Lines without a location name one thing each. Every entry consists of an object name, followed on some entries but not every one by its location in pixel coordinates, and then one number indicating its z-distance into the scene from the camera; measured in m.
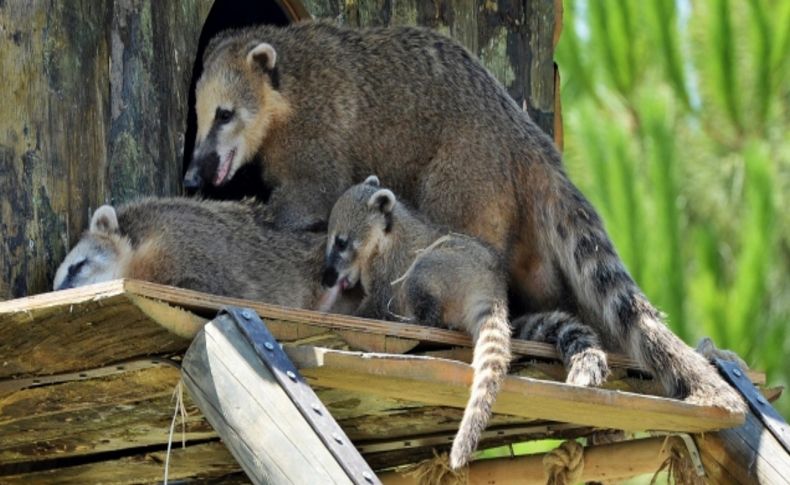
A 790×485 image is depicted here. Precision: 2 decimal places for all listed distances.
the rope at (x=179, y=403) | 12.35
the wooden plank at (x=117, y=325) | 11.51
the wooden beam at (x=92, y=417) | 12.84
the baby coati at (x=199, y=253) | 14.44
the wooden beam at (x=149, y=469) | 15.08
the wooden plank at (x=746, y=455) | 14.27
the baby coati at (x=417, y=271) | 14.06
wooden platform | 11.87
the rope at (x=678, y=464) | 15.12
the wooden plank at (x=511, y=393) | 12.02
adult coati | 16.06
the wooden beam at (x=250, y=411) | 11.43
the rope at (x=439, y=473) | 15.33
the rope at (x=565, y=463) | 15.41
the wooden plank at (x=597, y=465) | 15.42
